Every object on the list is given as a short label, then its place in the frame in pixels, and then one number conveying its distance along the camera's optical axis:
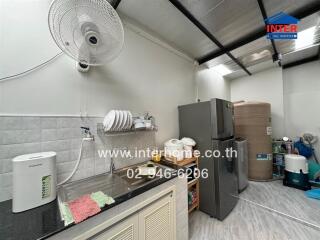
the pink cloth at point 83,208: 0.70
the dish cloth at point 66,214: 0.67
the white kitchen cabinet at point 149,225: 0.83
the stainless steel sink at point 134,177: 1.10
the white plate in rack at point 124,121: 1.25
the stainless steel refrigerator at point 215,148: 1.67
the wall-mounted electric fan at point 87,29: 0.81
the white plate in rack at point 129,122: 1.30
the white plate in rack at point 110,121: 1.18
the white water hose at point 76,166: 1.07
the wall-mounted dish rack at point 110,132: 1.28
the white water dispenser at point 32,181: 0.75
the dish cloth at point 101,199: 0.81
